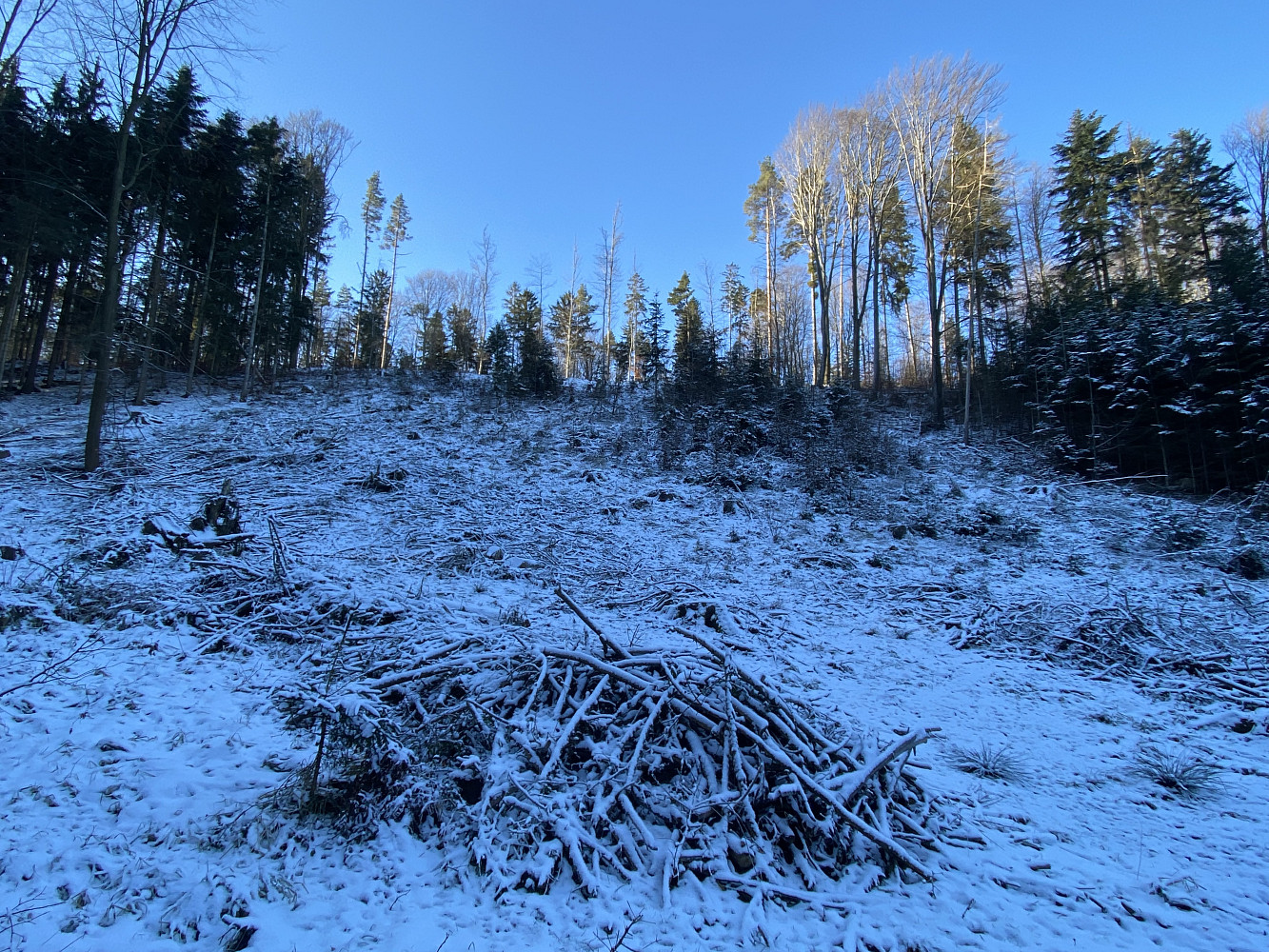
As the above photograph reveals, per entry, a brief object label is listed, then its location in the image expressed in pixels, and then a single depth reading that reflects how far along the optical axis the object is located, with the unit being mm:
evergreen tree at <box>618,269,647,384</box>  36094
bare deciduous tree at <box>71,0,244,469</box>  10523
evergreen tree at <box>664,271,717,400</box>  20312
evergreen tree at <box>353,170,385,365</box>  31656
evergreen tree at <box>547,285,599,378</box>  36125
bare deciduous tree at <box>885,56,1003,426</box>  19250
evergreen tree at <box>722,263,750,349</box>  36875
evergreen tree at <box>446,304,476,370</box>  27750
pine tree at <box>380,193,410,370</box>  32094
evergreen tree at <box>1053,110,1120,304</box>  22578
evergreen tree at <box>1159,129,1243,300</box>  20281
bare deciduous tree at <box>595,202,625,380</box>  30703
